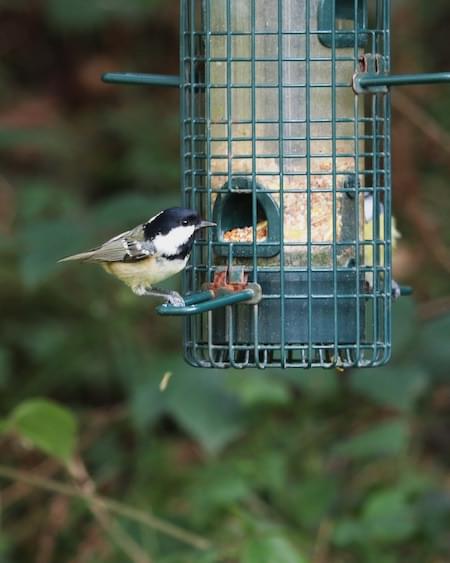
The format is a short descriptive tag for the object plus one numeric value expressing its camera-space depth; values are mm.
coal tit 9547
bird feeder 9672
